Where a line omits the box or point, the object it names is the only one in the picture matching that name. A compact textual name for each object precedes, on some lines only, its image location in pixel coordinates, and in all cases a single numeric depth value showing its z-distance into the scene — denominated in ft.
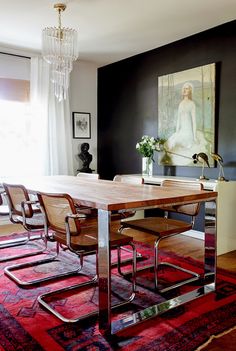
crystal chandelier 10.48
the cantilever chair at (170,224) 8.09
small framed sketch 17.67
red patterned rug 5.80
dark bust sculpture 17.49
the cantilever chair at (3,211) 10.78
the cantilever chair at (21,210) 8.51
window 15.33
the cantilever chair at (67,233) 6.62
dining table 5.91
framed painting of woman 12.83
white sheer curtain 15.96
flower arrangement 14.53
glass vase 14.87
